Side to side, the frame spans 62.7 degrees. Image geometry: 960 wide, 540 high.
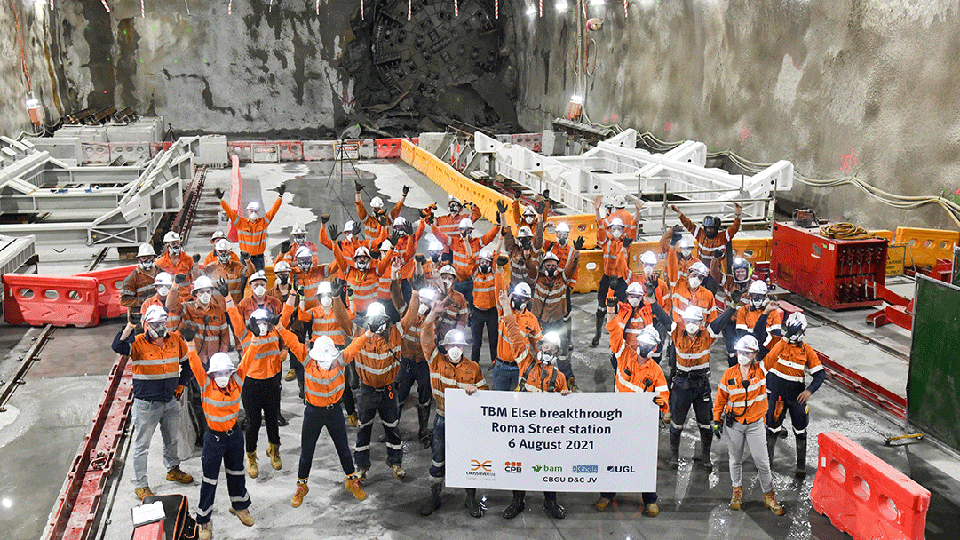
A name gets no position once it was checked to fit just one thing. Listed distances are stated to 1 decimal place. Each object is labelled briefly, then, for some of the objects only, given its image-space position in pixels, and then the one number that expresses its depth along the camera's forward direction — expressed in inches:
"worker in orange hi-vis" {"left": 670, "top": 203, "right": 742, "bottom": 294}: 461.7
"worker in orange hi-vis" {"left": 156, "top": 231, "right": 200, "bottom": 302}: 407.8
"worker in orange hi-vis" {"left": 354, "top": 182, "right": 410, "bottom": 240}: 495.8
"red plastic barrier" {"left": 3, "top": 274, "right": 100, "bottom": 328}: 510.0
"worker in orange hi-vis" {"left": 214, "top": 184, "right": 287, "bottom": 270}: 483.2
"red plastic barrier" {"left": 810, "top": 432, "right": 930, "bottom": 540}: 251.1
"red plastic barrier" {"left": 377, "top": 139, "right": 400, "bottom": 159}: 1231.5
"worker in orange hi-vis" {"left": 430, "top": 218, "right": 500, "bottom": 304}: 446.3
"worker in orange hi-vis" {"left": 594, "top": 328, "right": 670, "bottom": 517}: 289.4
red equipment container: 527.5
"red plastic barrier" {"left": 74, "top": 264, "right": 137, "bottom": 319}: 524.4
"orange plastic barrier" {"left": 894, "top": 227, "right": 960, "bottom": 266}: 586.6
